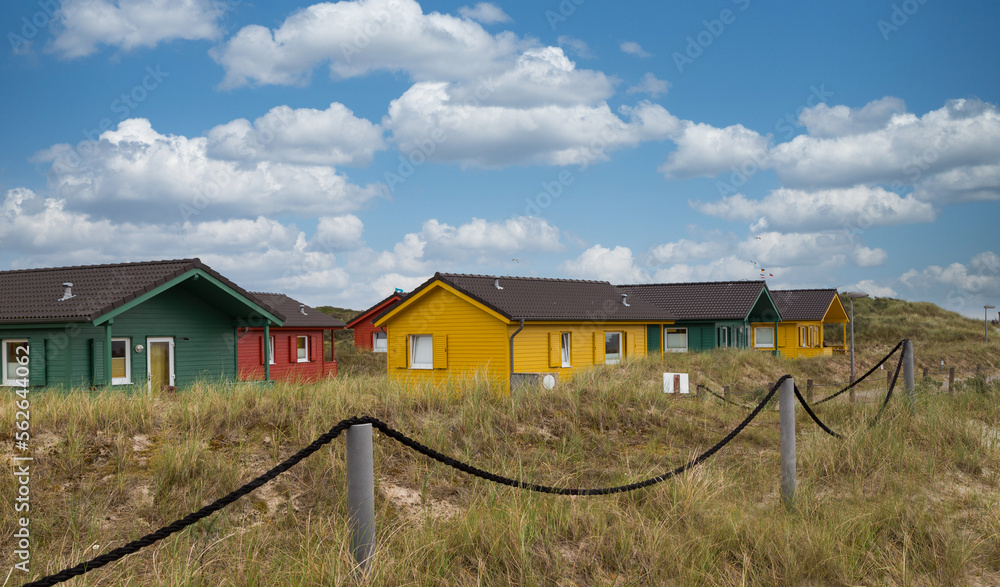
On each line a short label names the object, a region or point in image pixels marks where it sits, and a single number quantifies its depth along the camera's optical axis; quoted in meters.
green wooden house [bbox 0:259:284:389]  18.48
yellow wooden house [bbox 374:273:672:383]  25.36
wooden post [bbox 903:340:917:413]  11.30
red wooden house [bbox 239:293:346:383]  32.53
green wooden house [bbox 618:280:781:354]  39.22
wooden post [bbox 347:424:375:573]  4.31
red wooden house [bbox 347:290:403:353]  49.06
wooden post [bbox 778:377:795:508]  7.00
